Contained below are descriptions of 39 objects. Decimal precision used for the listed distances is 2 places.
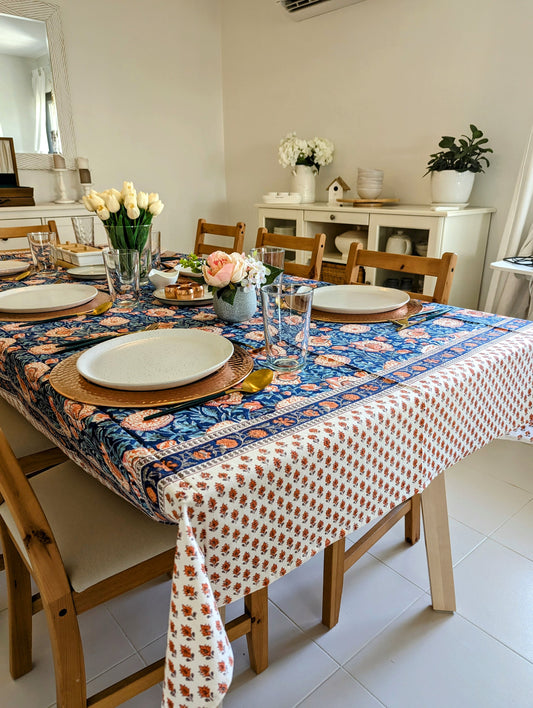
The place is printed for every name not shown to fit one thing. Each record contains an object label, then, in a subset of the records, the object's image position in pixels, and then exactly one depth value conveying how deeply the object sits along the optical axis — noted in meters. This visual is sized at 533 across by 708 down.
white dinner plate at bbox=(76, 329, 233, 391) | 0.82
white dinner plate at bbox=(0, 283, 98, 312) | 1.26
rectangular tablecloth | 0.60
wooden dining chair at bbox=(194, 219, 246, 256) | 2.17
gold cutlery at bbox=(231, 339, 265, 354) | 1.01
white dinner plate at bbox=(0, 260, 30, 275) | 1.75
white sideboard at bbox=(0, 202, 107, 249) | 2.98
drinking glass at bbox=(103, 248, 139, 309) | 1.27
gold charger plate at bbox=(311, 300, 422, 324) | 1.20
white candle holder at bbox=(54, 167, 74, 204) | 3.27
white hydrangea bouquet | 3.14
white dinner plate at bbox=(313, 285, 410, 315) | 1.21
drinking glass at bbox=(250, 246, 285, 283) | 1.42
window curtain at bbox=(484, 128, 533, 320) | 2.25
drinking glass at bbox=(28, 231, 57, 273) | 1.76
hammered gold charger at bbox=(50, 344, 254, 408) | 0.77
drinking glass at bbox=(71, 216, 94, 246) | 1.92
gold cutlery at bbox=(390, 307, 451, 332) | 1.16
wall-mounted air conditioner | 2.92
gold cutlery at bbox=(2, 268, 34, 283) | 1.69
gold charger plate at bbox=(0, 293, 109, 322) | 1.22
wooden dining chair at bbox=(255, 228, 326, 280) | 1.85
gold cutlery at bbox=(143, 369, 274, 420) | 0.76
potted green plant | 2.36
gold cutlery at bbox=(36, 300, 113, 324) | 1.22
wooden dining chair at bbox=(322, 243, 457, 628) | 1.17
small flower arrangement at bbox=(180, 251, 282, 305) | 1.11
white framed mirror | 3.04
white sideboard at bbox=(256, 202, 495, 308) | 2.34
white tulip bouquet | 1.33
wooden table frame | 1.15
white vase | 3.19
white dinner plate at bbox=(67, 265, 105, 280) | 1.70
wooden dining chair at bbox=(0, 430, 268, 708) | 0.74
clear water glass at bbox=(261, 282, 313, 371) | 0.90
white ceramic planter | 2.38
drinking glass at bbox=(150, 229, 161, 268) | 1.51
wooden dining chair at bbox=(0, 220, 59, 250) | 2.26
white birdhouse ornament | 3.01
